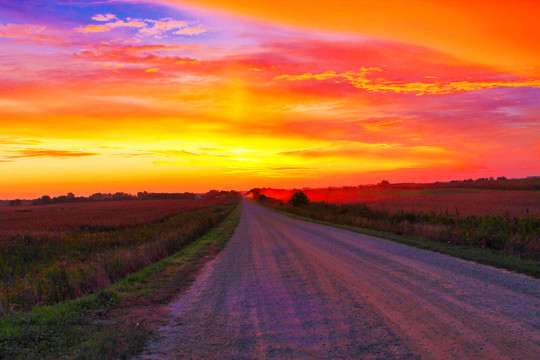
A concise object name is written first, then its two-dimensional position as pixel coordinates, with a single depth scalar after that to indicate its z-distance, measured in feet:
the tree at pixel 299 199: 209.83
